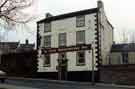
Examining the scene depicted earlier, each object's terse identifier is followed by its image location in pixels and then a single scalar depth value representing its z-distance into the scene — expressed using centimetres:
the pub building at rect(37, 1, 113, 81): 1738
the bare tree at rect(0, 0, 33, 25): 927
